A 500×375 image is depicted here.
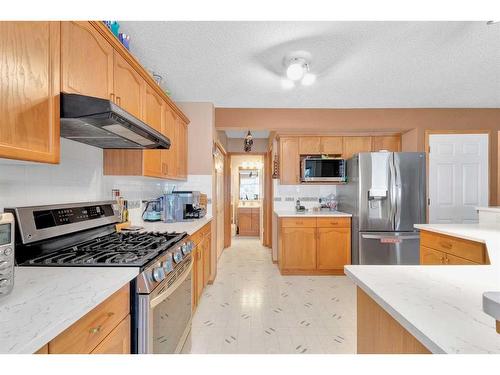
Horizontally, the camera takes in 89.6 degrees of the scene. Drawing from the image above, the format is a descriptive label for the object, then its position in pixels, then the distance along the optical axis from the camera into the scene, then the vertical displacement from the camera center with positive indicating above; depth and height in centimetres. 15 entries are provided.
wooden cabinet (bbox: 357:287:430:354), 72 -48
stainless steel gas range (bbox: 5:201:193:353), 110 -33
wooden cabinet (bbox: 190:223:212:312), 227 -73
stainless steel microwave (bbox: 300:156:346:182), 369 +28
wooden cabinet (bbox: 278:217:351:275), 345 -81
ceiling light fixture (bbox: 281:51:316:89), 209 +106
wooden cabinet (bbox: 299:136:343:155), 381 +66
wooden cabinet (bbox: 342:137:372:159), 378 +66
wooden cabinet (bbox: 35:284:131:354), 69 -46
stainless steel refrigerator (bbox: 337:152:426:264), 323 -22
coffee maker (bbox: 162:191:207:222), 266 -20
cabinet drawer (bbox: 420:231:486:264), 170 -43
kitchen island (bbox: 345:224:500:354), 54 -32
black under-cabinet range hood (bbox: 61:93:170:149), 109 +32
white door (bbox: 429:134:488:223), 345 +18
